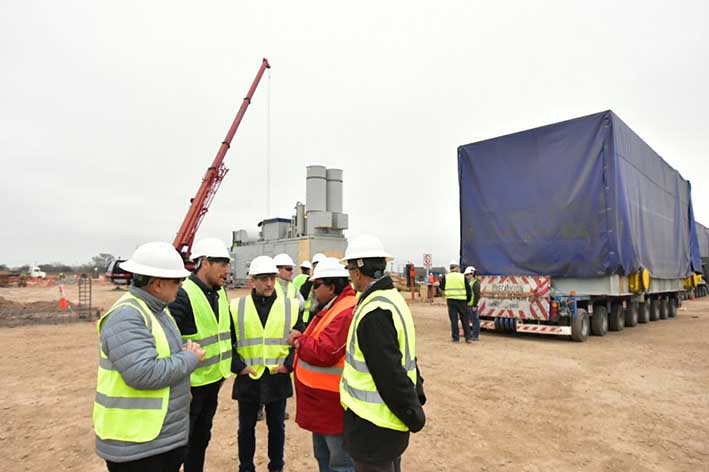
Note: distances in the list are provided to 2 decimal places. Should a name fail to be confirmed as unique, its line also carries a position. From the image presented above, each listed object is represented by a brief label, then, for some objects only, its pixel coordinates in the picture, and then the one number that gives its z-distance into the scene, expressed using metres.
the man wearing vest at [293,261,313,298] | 7.02
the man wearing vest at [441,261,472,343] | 8.77
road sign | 18.50
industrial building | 21.27
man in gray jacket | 1.82
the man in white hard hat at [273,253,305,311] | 4.97
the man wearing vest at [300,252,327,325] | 6.14
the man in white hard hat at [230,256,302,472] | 3.10
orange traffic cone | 15.26
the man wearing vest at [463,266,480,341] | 9.23
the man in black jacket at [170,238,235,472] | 2.81
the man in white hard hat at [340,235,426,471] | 1.89
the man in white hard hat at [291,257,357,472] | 2.40
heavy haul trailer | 8.52
